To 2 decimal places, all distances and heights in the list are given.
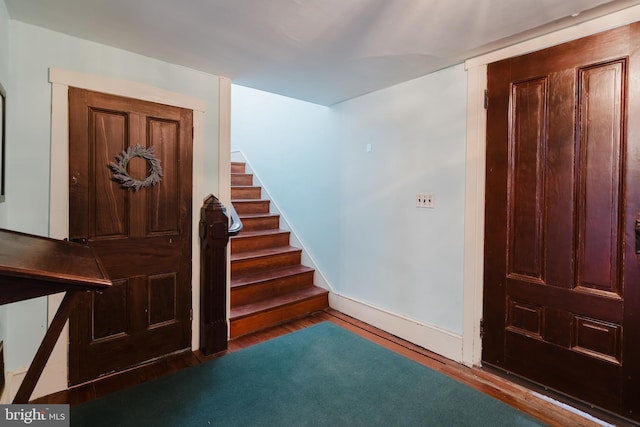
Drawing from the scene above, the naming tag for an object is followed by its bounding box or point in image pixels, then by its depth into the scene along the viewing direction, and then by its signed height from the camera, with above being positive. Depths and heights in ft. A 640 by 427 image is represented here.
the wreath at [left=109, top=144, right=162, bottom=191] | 7.01 +0.97
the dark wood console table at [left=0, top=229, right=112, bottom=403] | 2.73 -0.62
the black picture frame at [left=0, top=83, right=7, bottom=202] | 5.36 +1.34
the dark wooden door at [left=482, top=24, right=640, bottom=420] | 5.62 -0.07
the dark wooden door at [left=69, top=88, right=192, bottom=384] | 6.72 -0.45
